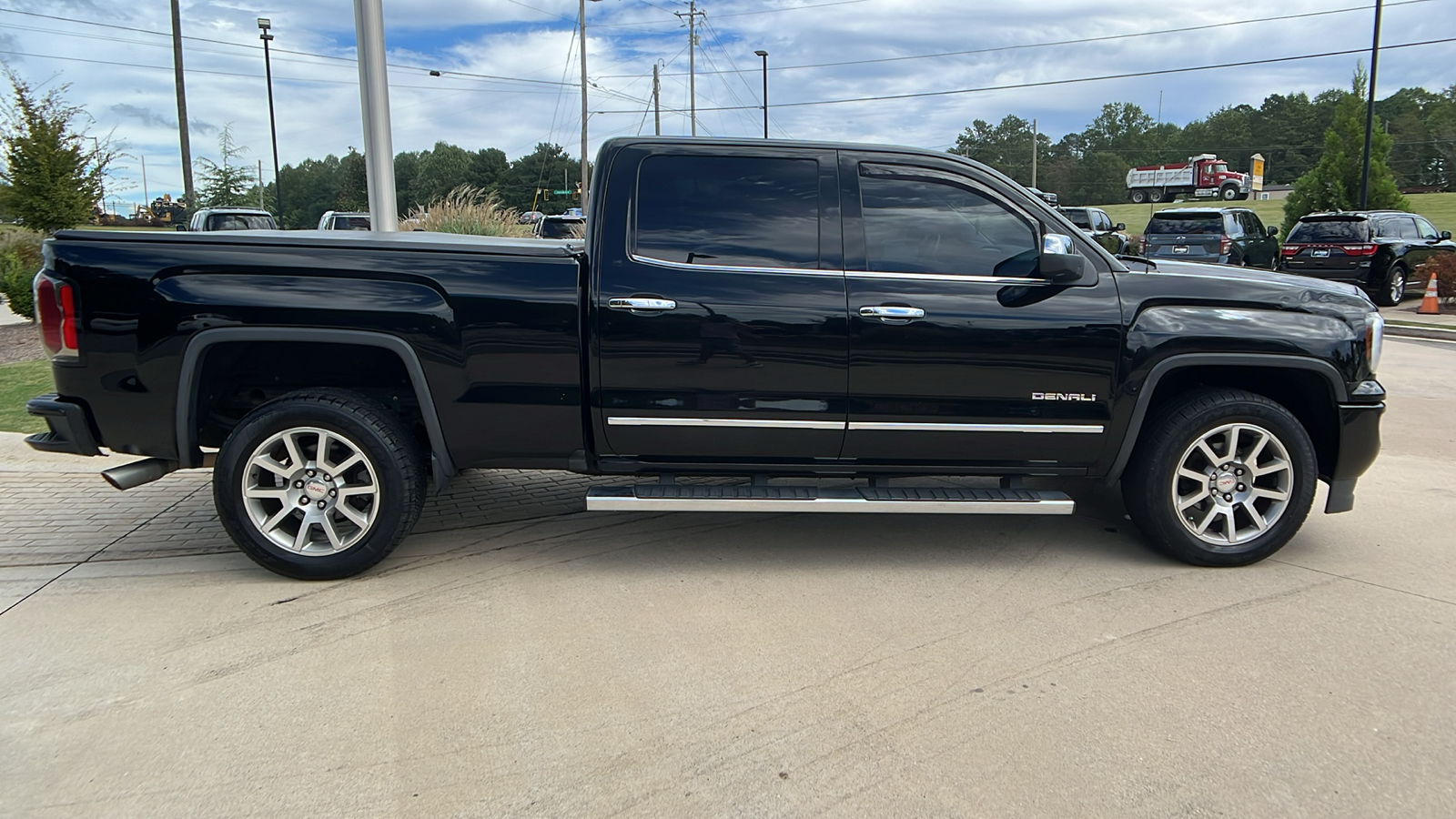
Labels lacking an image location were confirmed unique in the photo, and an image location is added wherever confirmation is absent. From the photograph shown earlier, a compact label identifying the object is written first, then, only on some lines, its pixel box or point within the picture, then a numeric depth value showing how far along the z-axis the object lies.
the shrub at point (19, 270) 12.90
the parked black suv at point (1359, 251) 17.58
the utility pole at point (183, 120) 25.70
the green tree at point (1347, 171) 25.64
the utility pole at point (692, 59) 49.64
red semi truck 58.09
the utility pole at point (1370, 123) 24.38
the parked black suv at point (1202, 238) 18.80
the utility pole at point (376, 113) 7.58
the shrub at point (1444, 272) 17.16
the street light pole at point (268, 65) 38.57
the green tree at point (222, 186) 42.91
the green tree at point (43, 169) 16.33
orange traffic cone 16.91
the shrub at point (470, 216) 15.63
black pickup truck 4.19
